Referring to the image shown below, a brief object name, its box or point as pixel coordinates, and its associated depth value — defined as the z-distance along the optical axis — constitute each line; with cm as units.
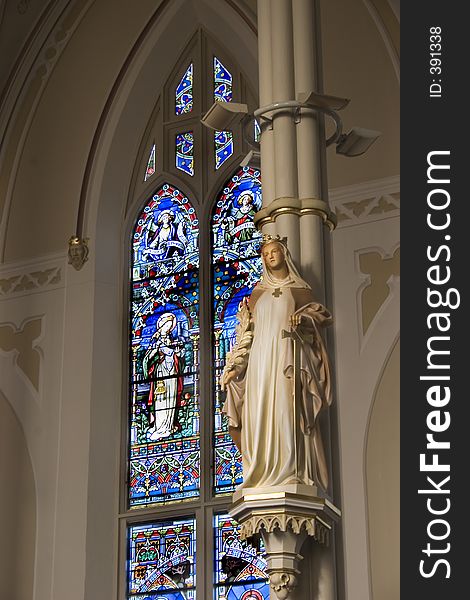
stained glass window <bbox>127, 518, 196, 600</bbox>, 1003
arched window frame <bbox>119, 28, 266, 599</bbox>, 1016
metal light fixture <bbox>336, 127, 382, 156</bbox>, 765
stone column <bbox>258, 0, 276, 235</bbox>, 749
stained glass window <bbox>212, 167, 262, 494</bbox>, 1041
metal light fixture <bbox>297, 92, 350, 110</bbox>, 744
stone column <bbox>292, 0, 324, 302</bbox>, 725
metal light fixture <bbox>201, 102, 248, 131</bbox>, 764
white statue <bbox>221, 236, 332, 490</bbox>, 663
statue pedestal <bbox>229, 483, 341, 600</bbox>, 642
